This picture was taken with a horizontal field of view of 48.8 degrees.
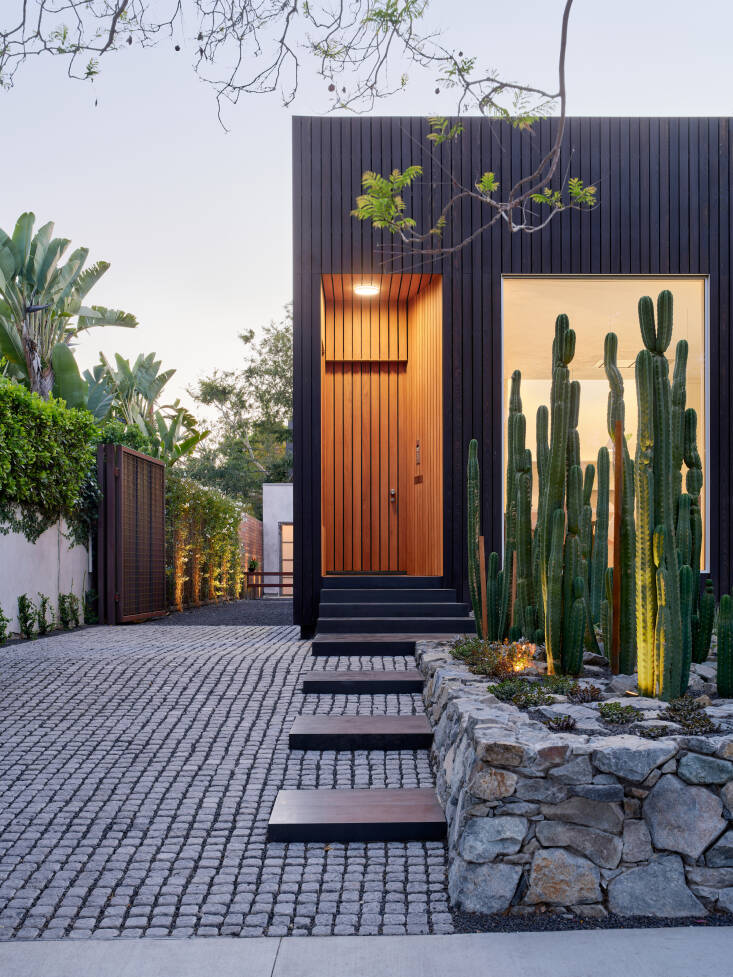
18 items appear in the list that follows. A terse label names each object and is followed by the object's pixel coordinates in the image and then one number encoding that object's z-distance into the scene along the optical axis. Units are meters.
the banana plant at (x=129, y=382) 14.63
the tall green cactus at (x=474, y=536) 5.03
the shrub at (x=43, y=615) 7.41
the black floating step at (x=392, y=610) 6.60
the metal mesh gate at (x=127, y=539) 8.55
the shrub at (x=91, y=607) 8.49
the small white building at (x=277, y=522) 18.69
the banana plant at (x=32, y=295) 10.58
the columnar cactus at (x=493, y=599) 4.89
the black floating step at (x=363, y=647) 5.82
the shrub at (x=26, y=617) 7.15
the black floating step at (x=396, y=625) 6.38
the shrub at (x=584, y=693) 3.48
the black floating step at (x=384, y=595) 6.88
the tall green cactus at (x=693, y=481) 3.76
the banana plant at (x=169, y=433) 12.97
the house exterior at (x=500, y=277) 7.10
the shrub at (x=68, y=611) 7.90
